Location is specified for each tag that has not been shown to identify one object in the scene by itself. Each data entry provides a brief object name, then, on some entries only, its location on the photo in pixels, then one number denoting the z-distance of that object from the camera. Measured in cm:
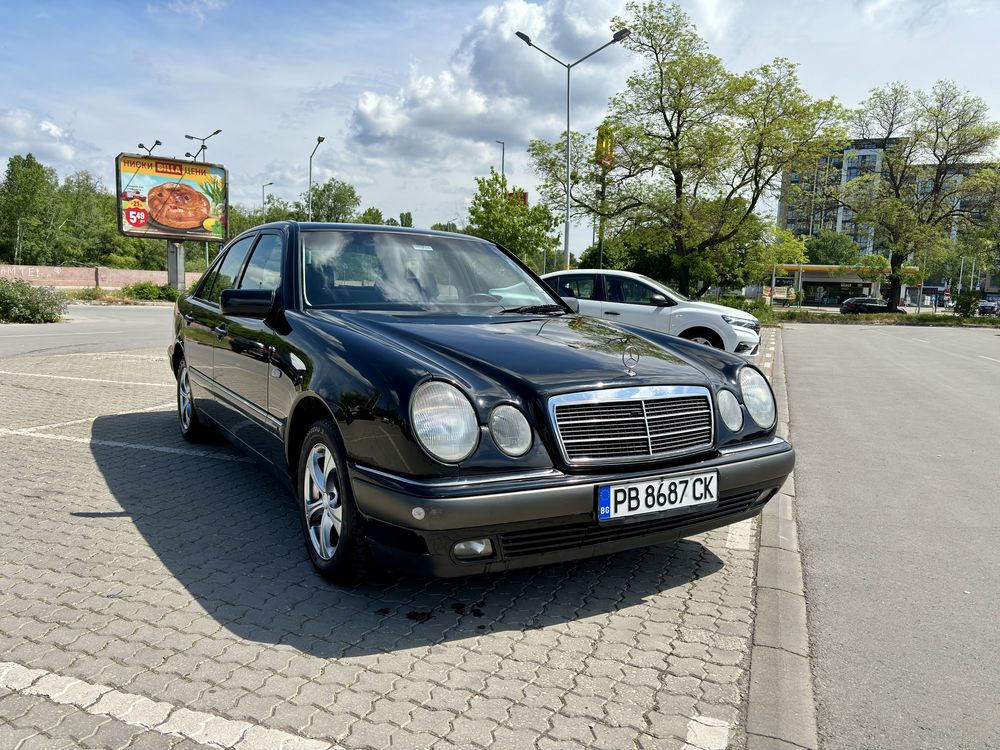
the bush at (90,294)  3509
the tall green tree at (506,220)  3584
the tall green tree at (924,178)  4362
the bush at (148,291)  3662
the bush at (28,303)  1909
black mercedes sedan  270
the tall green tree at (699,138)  2892
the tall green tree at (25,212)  5891
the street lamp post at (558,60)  2520
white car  1176
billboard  3678
